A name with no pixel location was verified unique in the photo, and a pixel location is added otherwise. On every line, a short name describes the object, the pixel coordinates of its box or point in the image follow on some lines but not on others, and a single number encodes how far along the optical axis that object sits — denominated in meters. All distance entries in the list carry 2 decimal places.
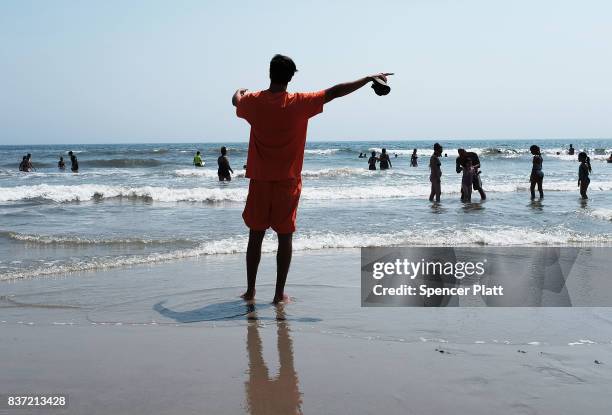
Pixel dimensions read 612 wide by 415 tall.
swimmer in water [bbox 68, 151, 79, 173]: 32.38
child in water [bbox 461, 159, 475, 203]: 15.62
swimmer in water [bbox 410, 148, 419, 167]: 36.30
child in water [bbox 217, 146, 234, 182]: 22.58
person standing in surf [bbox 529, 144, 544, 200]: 16.81
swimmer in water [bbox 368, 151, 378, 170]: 32.56
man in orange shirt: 4.28
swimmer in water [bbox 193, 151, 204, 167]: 30.92
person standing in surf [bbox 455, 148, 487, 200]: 15.77
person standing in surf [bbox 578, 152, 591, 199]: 16.39
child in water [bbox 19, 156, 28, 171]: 31.83
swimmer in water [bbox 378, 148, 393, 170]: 32.01
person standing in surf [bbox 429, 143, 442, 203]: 15.88
